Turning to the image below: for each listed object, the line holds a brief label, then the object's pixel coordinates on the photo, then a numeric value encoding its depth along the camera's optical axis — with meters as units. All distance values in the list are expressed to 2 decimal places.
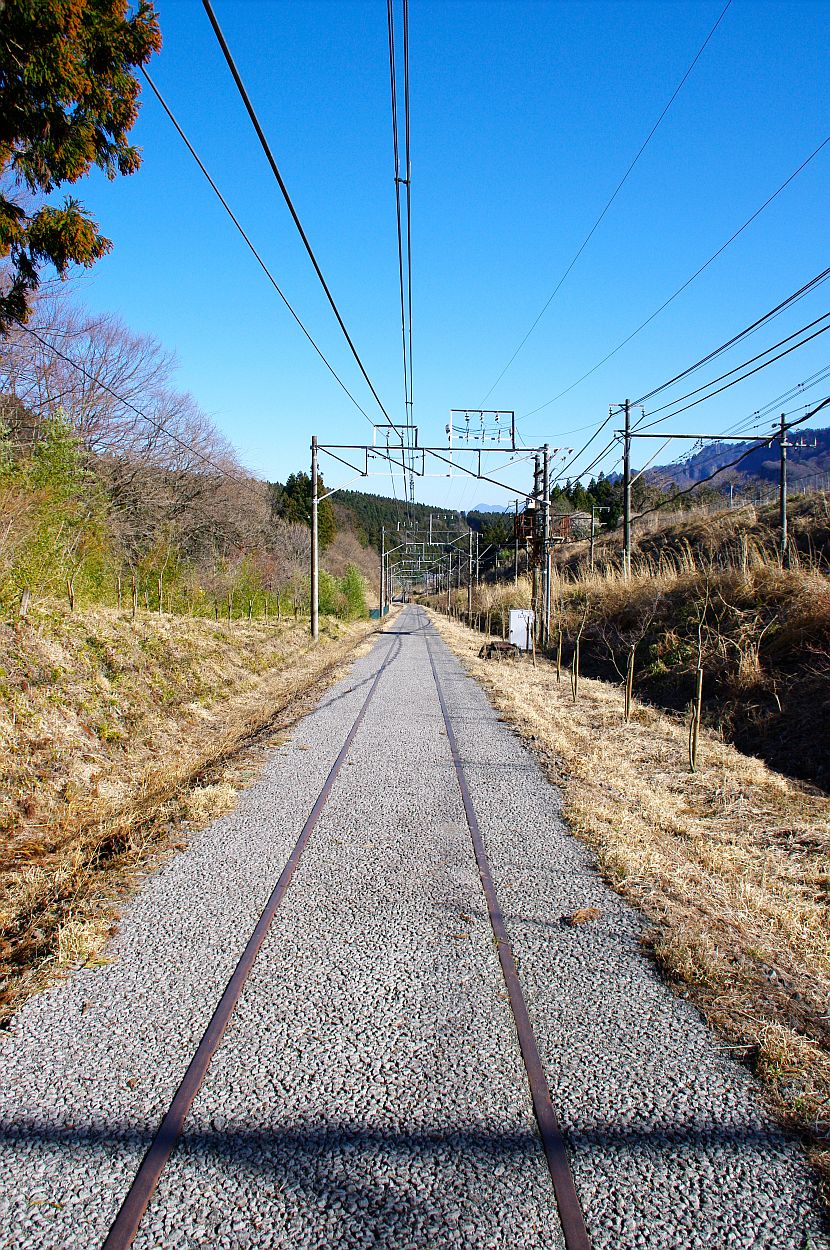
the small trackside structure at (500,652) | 25.92
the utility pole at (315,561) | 28.72
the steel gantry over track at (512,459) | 22.72
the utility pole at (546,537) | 24.06
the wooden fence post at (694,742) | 9.23
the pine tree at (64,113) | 6.89
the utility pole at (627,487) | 25.73
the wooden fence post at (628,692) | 12.57
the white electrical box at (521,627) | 24.97
